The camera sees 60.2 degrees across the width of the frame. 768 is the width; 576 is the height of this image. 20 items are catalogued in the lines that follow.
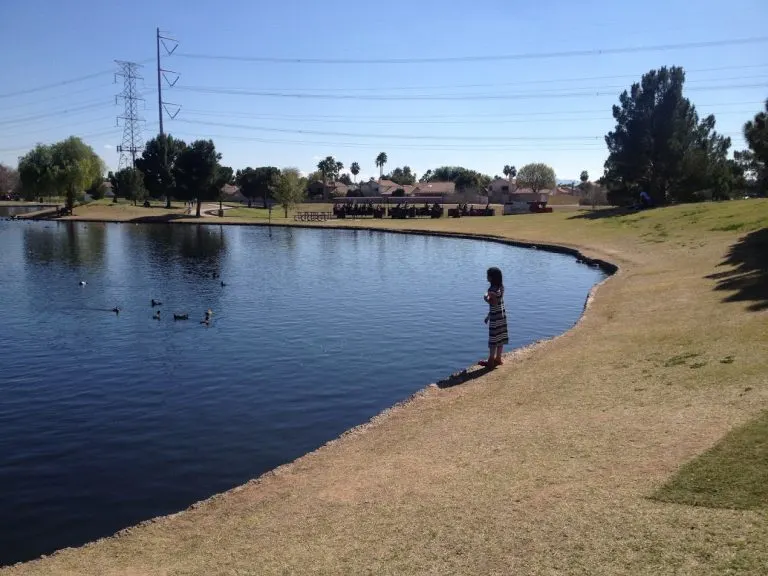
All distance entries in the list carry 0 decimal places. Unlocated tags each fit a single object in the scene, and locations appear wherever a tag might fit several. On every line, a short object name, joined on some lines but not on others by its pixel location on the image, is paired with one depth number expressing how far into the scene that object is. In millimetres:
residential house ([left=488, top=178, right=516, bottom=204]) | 176250
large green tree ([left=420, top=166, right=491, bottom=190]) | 184150
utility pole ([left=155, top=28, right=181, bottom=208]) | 112688
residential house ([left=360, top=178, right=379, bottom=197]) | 184875
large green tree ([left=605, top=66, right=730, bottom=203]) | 73000
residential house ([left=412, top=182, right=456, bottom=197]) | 175000
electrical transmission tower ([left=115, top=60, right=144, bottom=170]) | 132625
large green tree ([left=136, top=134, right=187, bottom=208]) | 113375
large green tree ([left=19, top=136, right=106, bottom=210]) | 109500
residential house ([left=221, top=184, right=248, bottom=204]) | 173125
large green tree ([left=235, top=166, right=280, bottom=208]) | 150500
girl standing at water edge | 16048
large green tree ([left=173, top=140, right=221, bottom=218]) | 106000
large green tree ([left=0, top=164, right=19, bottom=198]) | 179375
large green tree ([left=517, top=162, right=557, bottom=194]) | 196000
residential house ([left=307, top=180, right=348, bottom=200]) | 181012
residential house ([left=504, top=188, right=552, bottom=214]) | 163375
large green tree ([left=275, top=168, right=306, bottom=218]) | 107812
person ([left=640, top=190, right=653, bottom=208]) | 72125
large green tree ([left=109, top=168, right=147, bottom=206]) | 133225
